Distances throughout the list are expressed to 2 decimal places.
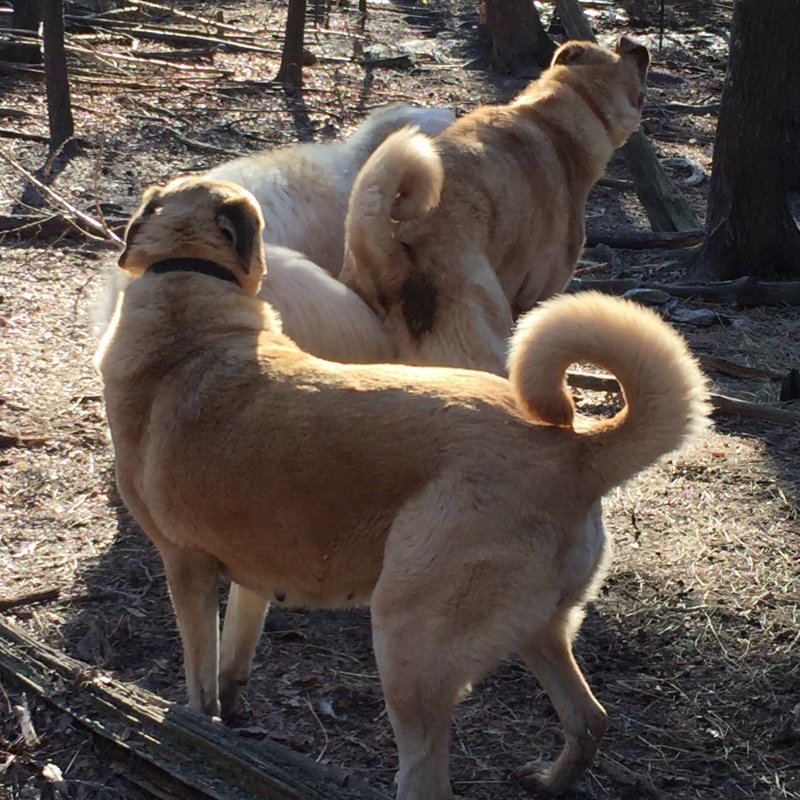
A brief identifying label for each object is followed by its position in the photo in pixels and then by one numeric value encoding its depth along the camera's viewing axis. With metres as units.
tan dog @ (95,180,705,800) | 3.07
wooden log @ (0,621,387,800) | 3.22
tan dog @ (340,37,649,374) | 5.05
